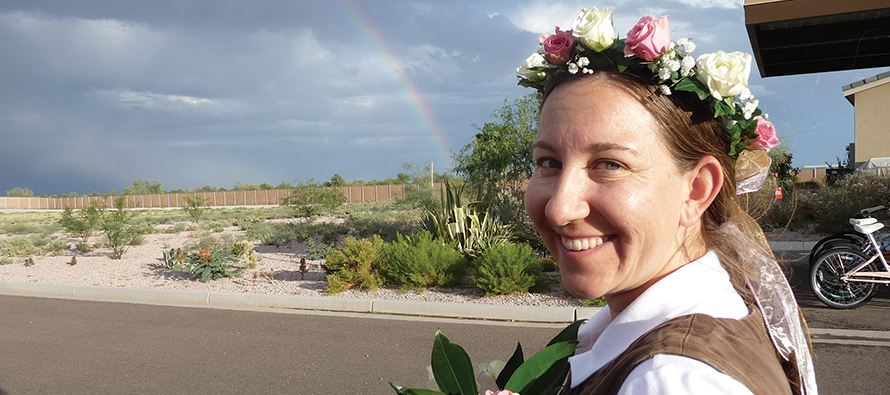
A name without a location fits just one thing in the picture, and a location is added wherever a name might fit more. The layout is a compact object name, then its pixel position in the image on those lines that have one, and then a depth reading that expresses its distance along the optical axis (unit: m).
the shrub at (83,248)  17.02
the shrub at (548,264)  10.30
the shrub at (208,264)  10.98
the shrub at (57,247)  17.32
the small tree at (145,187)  72.00
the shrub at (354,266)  9.38
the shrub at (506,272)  8.50
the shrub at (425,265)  9.23
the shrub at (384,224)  16.97
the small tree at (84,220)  18.47
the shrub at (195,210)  26.53
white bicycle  7.00
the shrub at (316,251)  12.97
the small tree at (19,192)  75.31
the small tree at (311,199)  23.11
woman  1.11
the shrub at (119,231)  15.49
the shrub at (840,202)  14.27
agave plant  11.06
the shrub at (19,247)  17.48
